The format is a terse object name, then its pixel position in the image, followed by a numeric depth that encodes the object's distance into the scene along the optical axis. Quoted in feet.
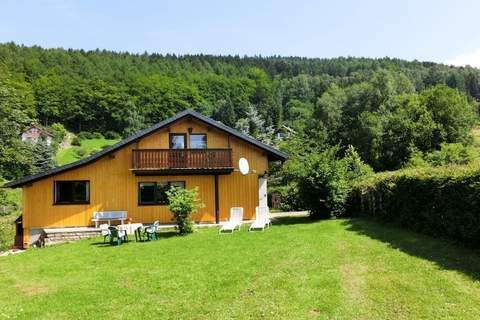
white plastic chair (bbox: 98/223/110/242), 62.67
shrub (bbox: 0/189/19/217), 71.86
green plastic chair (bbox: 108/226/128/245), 51.96
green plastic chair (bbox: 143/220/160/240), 54.29
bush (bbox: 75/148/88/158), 213.05
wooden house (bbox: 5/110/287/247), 68.54
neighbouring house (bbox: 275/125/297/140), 228.74
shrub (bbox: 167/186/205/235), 57.52
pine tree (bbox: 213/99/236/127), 278.01
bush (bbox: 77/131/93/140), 269.95
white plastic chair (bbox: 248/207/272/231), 57.88
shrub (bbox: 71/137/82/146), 241.59
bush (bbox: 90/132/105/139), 279.61
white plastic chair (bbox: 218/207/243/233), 58.10
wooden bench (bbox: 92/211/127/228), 67.92
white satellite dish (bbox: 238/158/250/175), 70.23
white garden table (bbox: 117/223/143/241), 54.15
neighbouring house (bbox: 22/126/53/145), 201.65
